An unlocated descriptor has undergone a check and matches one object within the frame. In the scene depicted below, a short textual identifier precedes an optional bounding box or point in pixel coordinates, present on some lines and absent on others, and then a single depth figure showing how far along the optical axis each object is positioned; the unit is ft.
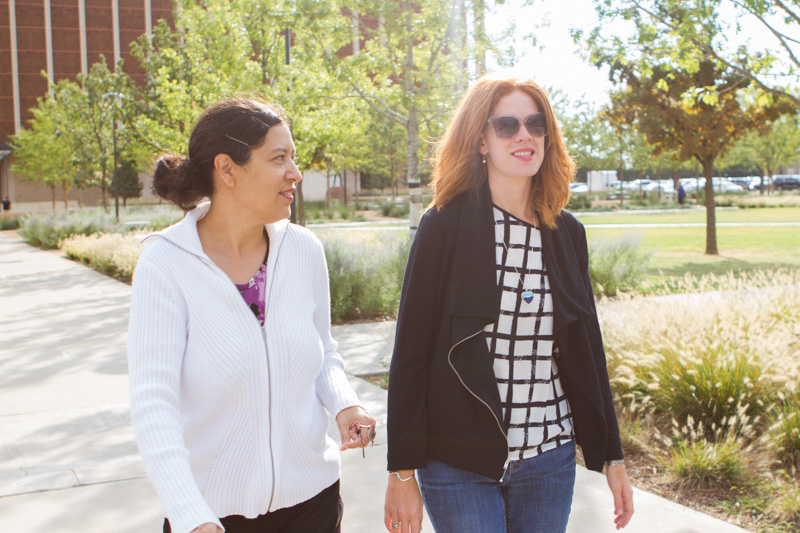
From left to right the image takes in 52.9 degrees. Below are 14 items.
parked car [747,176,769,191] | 242.78
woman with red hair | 7.27
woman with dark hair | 6.40
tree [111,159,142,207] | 188.65
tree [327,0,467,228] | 39.42
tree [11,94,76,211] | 145.69
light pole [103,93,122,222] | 91.56
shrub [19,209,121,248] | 86.79
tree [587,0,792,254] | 59.77
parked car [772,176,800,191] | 238.89
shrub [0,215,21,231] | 134.66
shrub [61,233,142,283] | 56.59
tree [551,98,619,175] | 150.48
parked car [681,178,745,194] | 213.79
